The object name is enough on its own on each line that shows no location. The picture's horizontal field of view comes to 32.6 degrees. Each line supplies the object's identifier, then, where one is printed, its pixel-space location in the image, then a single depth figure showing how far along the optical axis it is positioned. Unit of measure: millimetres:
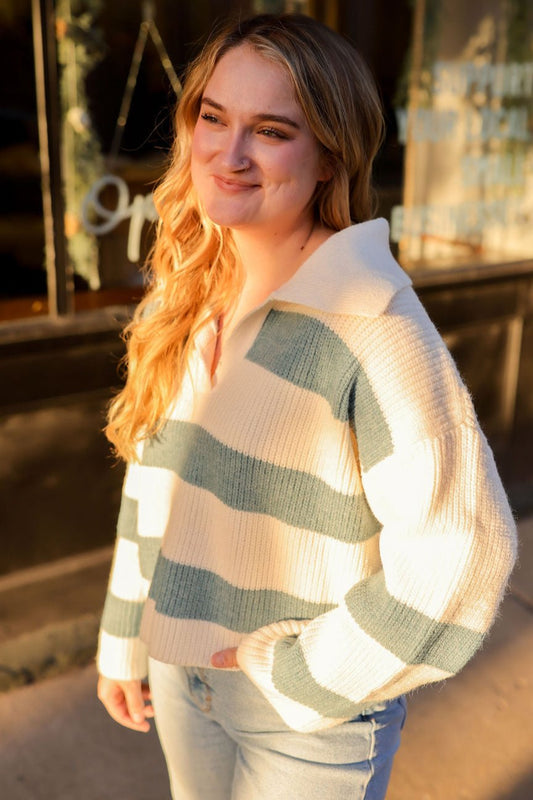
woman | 1355
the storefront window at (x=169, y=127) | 3523
